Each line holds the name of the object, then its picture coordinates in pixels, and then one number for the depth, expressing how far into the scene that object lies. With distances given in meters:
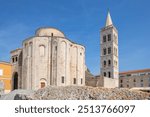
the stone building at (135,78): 69.75
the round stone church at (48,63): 30.27
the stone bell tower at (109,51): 56.03
